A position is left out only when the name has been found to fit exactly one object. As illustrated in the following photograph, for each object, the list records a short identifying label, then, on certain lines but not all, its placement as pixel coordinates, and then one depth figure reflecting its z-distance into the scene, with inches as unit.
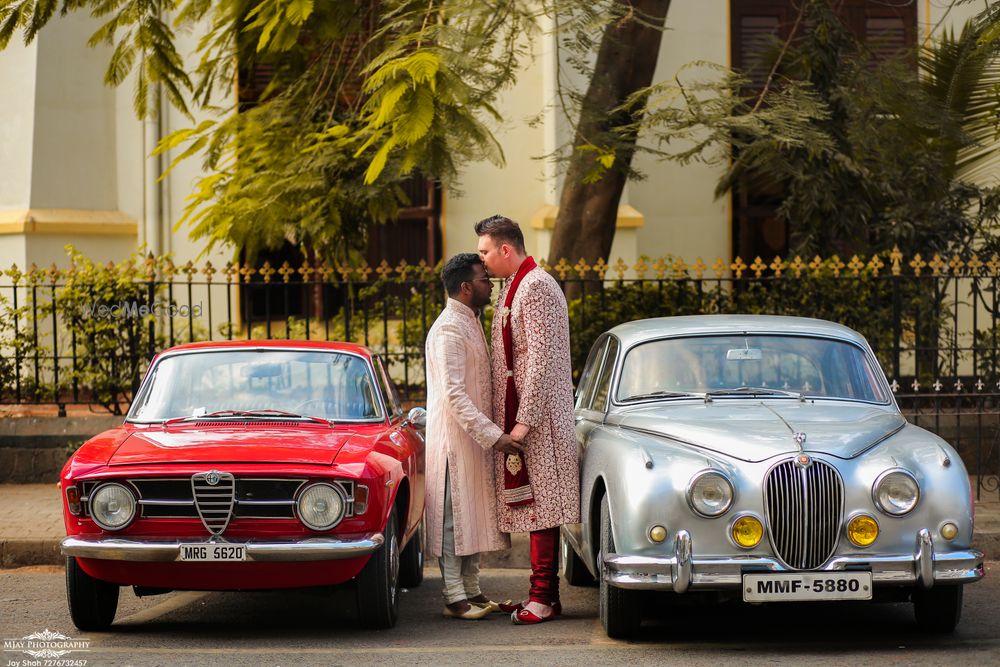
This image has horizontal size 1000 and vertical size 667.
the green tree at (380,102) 684.7
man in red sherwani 510.3
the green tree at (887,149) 888.7
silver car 437.9
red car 458.0
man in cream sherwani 517.6
